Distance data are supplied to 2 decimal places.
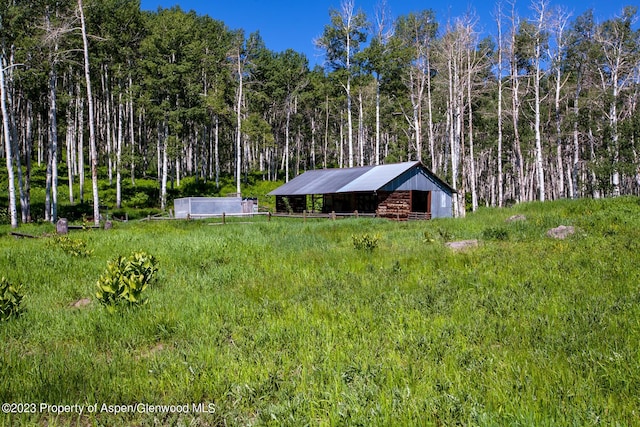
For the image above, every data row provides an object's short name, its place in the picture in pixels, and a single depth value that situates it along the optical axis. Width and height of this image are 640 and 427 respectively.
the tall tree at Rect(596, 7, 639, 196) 30.86
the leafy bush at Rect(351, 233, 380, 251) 11.74
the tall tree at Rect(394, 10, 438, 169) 37.41
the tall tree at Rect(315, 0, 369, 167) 35.56
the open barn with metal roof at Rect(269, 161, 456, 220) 29.25
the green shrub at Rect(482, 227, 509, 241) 13.10
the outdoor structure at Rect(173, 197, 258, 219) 30.67
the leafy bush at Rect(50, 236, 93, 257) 11.61
